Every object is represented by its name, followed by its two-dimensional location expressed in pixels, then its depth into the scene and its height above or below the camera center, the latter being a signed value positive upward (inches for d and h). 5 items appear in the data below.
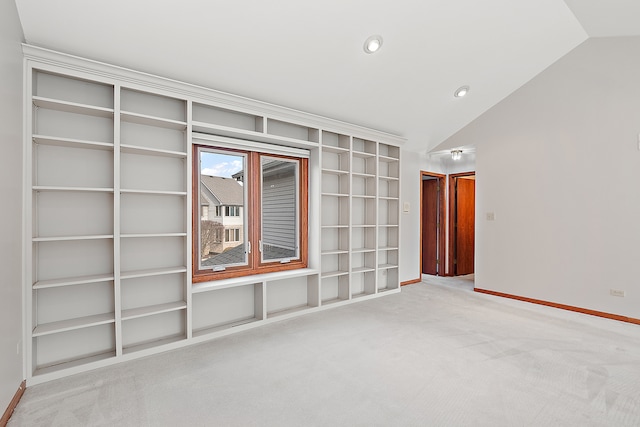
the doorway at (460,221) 248.8 -6.0
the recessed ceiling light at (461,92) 165.6 +63.1
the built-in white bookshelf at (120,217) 98.8 -1.5
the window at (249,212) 136.8 +0.4
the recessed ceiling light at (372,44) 119.6 +63.6
